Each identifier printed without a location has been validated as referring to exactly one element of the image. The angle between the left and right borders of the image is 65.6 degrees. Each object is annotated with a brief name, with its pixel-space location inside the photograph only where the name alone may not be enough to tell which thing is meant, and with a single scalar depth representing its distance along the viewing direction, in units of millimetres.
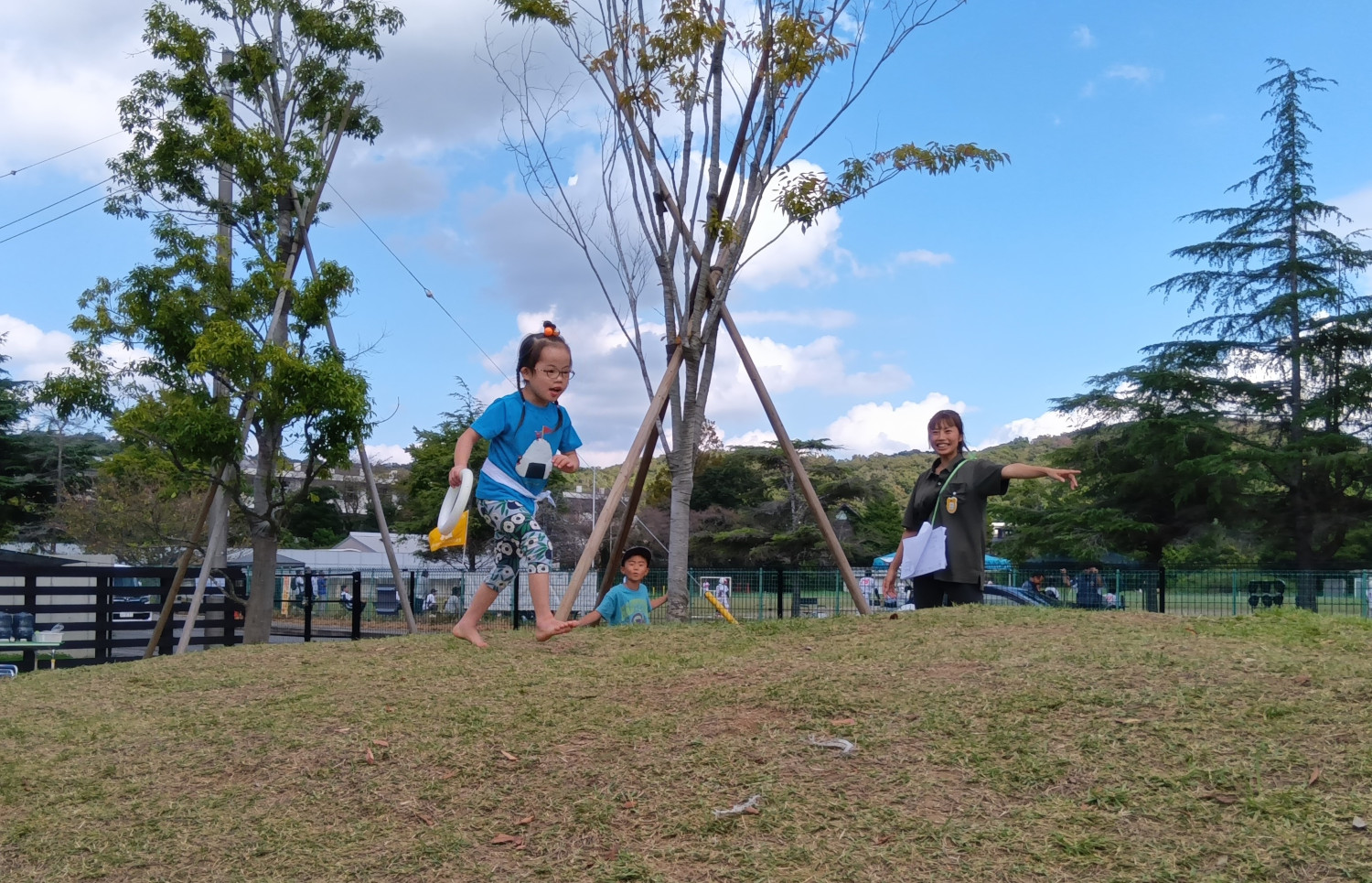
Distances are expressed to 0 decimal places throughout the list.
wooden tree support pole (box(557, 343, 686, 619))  6211
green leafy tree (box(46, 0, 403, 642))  10320
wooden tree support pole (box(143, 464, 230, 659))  9695
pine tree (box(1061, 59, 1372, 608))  31656
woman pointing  6023
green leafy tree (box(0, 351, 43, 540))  39594
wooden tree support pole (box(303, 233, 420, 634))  10617
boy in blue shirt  7164
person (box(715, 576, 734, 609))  15047
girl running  5672
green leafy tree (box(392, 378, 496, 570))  36562
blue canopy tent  25147
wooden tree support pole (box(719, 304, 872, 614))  7348
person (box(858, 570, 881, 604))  18022
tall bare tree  7895
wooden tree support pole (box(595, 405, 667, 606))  7527
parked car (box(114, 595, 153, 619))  12234
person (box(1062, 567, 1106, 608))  16227
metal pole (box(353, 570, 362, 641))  12916
